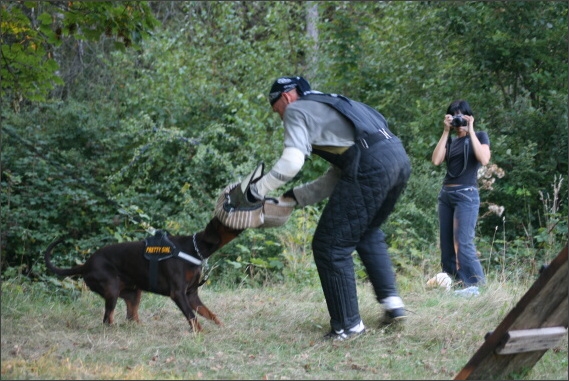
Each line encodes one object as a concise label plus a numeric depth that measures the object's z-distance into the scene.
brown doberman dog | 11.74
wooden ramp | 8.43
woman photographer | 15.09
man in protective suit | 10.62
